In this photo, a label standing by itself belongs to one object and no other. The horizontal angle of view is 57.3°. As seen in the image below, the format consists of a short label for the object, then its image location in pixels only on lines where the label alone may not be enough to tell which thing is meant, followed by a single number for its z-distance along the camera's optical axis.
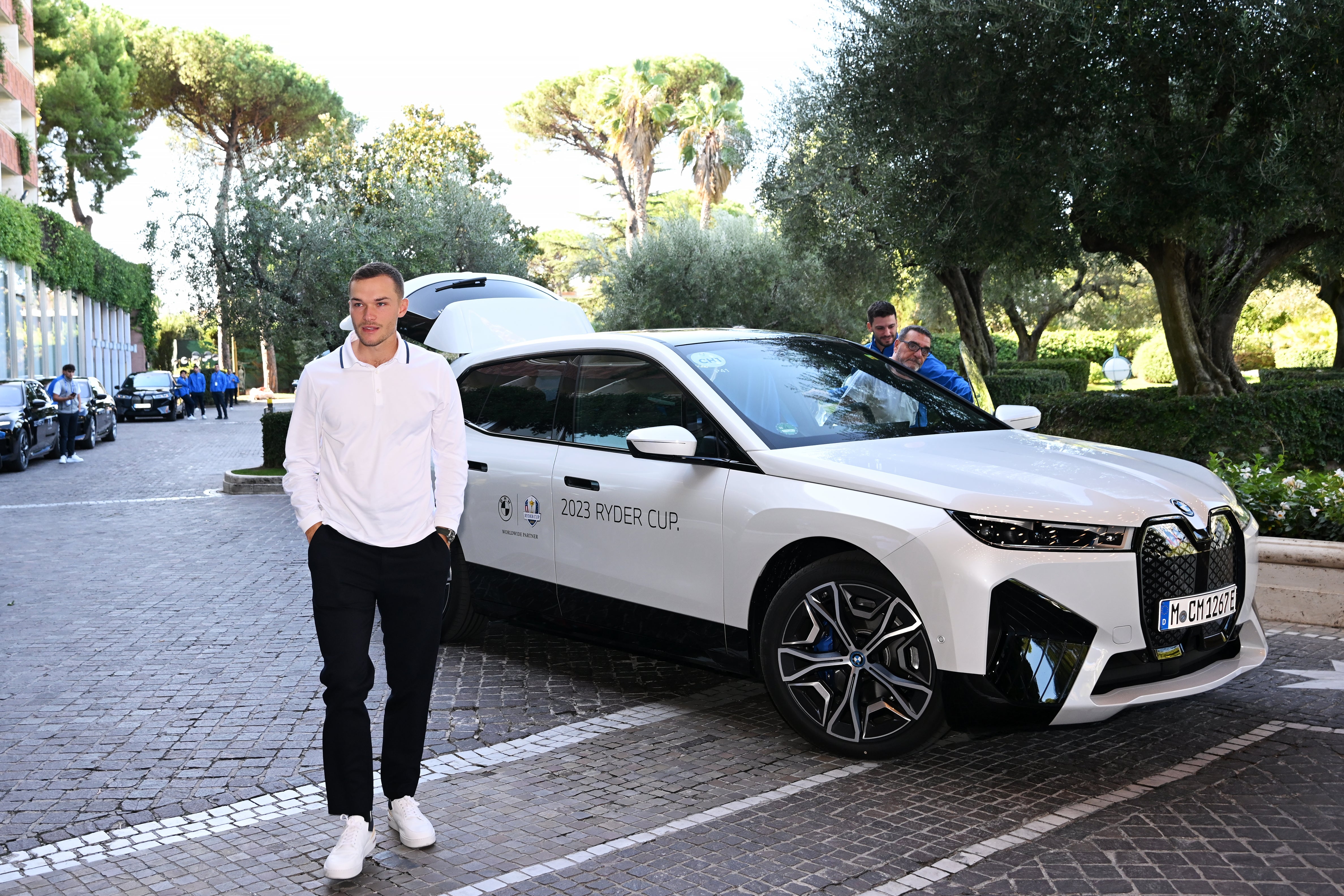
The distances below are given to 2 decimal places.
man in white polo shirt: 3.71
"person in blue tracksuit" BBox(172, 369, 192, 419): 40.03
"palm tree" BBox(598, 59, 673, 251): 48.75
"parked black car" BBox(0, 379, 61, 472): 19.12
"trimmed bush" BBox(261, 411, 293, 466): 16.41
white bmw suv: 4.17
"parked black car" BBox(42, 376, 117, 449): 24.94
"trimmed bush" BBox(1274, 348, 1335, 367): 41.03
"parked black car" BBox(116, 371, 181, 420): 37.78
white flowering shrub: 7.23
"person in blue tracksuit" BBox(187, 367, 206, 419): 40.47
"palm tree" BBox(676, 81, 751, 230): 47.94
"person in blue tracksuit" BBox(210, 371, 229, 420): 38.69
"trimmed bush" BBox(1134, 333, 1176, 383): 45.62
